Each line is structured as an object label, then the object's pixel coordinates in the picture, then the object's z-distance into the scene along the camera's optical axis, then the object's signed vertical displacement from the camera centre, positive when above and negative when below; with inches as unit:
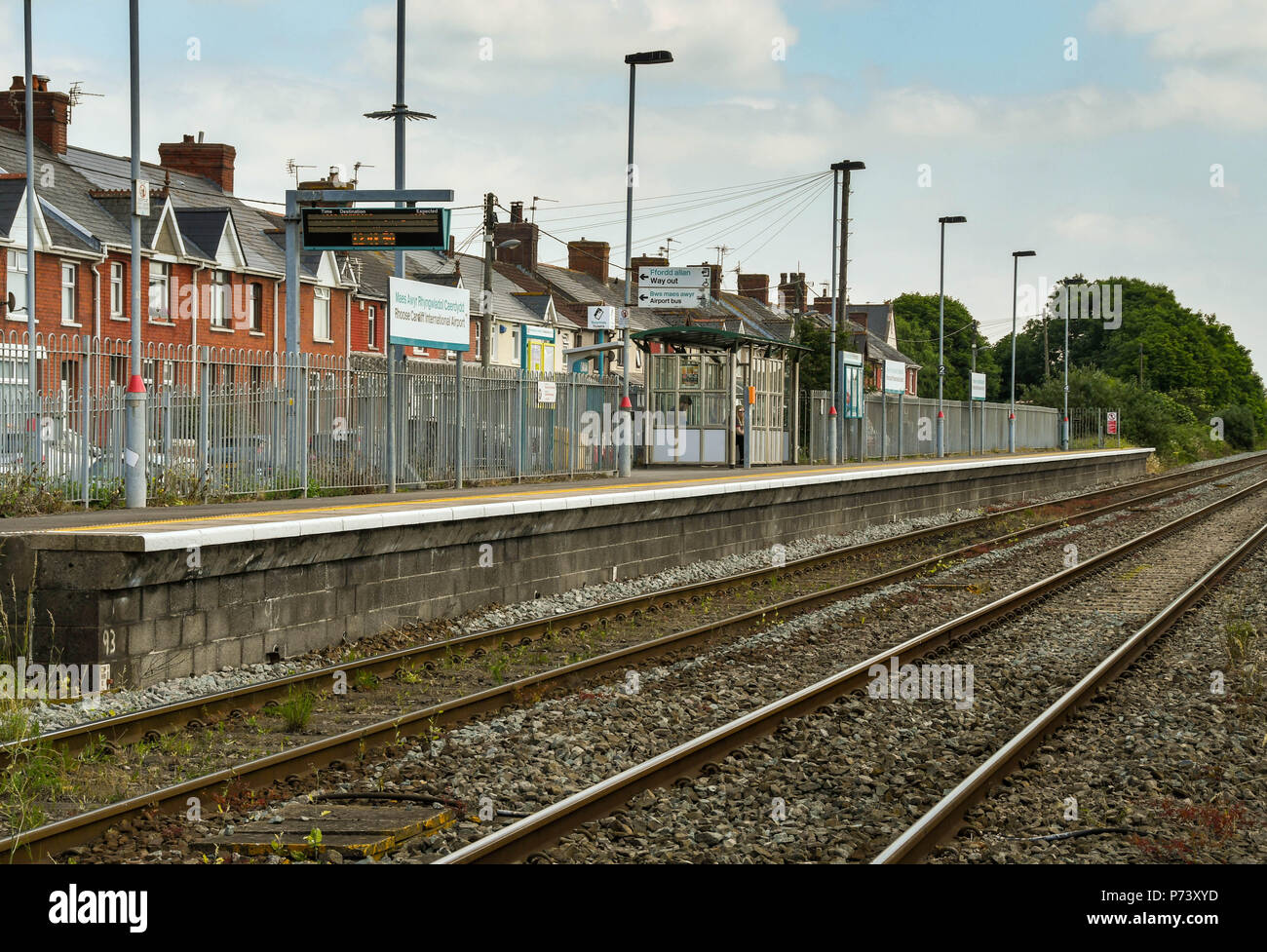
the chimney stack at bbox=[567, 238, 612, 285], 3169.3 +395.4
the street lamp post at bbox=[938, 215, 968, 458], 1758.1 +103.9
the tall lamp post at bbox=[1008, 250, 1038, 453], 2128.3 +12.1
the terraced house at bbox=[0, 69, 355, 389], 1545.3 +218.0
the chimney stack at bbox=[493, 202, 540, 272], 2906.0 +407.1
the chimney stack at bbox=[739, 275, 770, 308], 3892.7 +414.8
